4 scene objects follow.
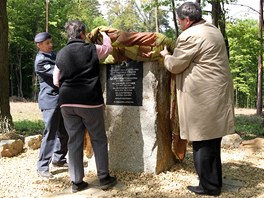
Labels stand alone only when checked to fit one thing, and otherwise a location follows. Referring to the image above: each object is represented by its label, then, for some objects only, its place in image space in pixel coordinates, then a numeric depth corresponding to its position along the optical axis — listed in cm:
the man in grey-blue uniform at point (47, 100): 466
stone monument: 448
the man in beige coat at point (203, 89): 374
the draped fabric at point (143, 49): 434
